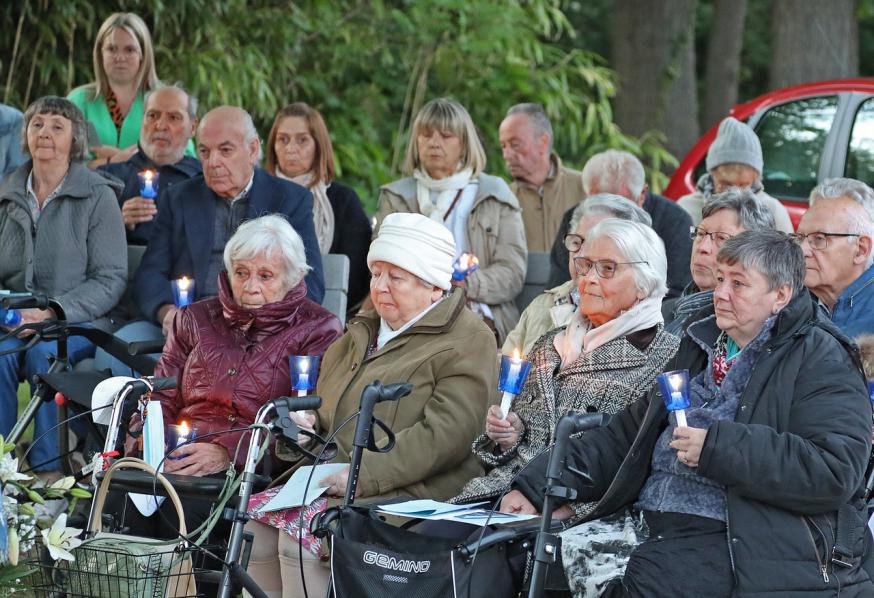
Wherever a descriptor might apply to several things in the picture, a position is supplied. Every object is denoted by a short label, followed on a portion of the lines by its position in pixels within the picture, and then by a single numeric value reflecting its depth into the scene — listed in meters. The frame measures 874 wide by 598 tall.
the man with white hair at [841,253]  10.17
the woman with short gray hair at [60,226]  13.22
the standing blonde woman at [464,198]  13.86
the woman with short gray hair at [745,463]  7.52
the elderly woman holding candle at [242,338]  10.51
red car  16.56
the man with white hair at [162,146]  14.67
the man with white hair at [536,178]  15.74
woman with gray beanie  14.02
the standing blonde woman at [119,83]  15.60
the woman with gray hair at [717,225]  10.54
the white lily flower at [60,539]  7.33
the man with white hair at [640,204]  12.95
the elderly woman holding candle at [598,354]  9.25
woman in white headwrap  9.32
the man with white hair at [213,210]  13.00
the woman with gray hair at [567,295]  11.11
